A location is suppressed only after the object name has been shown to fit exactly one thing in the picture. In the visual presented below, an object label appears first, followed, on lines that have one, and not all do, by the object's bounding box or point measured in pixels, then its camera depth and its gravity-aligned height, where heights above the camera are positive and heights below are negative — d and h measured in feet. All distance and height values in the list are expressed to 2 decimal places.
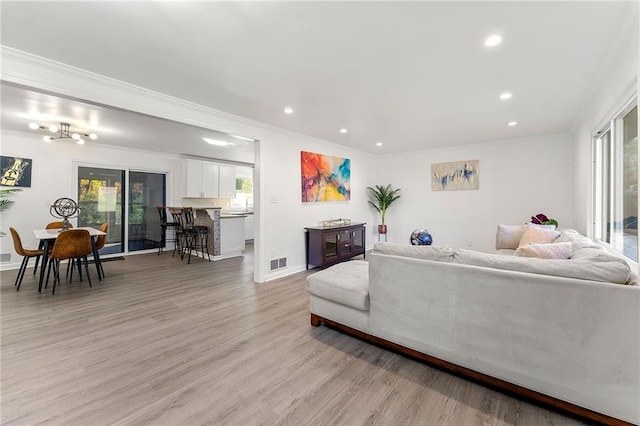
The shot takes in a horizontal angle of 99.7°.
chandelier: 14.24 +4.46
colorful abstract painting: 16.65 +2.43
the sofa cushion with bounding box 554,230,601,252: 7.73 -0.82
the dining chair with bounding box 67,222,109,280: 14.28 -2.30
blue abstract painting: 18.88 +2.82
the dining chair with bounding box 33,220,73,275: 14.76 -0.80
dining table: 12.09 -1.37
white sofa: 4.63 -2.17
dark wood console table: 15.99 -1.91
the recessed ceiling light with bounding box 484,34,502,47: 6.59 +4.35
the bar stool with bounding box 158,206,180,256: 21.46 -1.16
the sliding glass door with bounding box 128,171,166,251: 21.27 +0.39
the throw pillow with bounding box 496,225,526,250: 13.70 -1.13
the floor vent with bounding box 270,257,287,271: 14.62 -2.76
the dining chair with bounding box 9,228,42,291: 12.67 -1.94
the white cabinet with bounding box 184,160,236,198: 23.27 +3.03
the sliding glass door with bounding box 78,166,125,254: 18.99 +0.82
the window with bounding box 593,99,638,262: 7.64 +1.08
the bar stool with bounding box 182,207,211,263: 19.67 -1.50
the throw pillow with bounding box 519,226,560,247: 10.63 -0.83
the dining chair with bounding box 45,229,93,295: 11.98 -1.59
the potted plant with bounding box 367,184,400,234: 22.11 +1.39
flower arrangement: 14.63 -0.33
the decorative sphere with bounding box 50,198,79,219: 15.52 +0.21
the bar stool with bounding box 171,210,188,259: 20.12 -1.55
